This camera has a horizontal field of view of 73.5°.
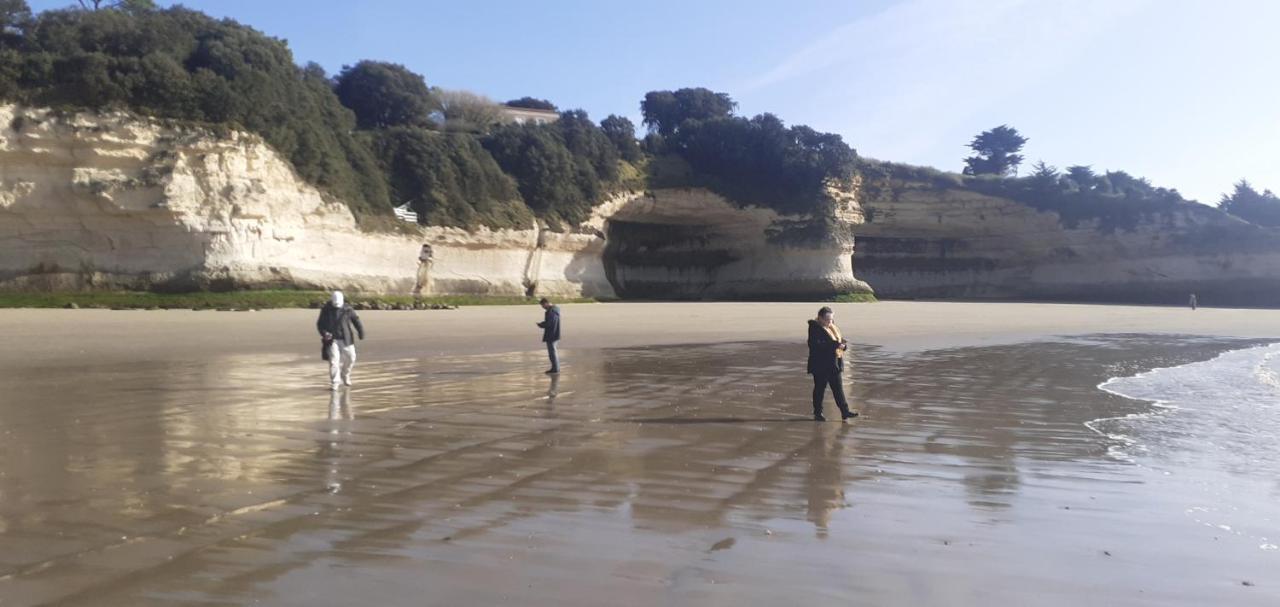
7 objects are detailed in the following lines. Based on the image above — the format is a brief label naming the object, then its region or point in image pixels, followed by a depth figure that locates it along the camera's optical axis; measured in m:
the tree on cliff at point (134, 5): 40.47
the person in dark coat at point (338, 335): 11.62
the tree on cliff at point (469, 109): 60.62
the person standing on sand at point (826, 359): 9.80
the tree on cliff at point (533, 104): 94.06
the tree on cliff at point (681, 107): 75.19
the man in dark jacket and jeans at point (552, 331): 14.27
